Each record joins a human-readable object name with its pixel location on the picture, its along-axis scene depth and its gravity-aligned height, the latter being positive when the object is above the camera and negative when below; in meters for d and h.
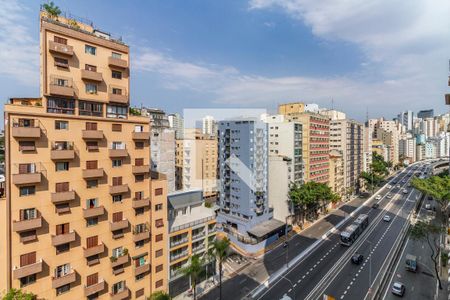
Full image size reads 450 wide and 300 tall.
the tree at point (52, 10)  30.05 +16.91
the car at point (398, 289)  42.22 -24.79
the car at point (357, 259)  53.95 -24.92
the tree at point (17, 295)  24.12 -15.21
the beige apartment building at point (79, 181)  27.33 -4.43
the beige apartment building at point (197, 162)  95.56 -6.38
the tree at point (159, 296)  34.81 -21.70
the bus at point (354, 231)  62.94 -22.98
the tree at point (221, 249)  43.09 -18.21
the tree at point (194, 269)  39.84 -20.10
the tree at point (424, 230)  44.75 -15.69
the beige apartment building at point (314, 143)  85.38 +1.32
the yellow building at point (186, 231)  43.56 -15.96
